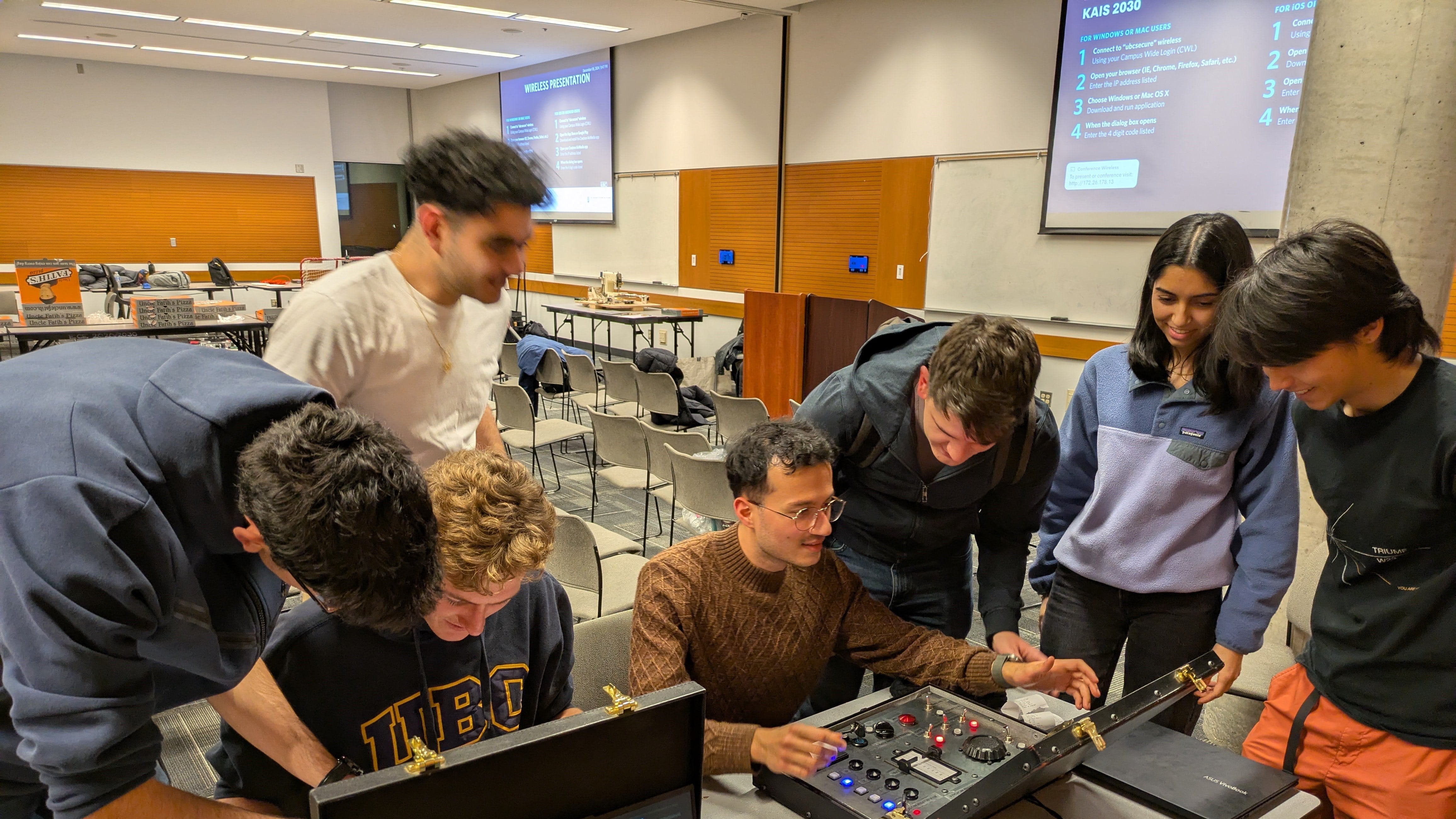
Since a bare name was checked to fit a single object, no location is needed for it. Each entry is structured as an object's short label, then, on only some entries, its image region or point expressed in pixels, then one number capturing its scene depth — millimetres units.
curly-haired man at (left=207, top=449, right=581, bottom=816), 1086
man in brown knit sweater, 1433
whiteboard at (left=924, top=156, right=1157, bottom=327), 5211
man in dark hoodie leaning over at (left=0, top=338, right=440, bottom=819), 711
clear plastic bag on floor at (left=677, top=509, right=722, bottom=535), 3346
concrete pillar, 2170
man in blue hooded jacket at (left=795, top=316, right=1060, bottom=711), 1391
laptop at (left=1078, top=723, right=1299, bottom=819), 1101
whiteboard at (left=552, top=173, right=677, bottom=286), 8500
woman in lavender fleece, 1467
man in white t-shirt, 1396
